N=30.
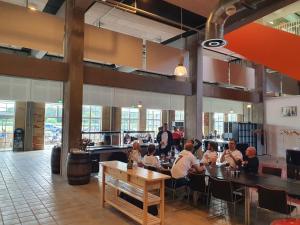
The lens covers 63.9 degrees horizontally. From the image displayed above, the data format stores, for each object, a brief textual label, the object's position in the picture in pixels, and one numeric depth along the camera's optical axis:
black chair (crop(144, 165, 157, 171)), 4.73
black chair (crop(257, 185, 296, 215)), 3.12
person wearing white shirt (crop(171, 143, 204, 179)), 4.40
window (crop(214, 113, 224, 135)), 19.86
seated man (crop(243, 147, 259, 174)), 4.68
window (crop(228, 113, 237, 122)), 19.92
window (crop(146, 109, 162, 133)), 16.89
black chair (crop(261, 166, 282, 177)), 4.55
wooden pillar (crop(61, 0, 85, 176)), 6.31
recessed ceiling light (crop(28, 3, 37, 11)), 6.69
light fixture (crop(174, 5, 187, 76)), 5.52
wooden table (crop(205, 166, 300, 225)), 3.41
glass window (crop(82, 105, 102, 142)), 14.73
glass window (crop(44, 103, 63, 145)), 13.96
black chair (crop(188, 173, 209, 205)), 4.18
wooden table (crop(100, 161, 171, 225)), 3.34
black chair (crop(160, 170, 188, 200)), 4.50
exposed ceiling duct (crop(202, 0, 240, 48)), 4.33
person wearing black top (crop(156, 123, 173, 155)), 7.72
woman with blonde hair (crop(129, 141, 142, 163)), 5.69
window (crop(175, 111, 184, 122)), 17.88
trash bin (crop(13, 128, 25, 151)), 12.40
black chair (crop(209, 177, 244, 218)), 3.71
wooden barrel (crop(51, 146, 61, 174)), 6.86
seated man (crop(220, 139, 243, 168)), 5.08
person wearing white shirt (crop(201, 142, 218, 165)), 5.41
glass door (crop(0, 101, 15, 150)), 12.71
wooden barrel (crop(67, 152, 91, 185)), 5.72
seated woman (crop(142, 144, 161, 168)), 5.13
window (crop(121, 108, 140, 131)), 15.73
